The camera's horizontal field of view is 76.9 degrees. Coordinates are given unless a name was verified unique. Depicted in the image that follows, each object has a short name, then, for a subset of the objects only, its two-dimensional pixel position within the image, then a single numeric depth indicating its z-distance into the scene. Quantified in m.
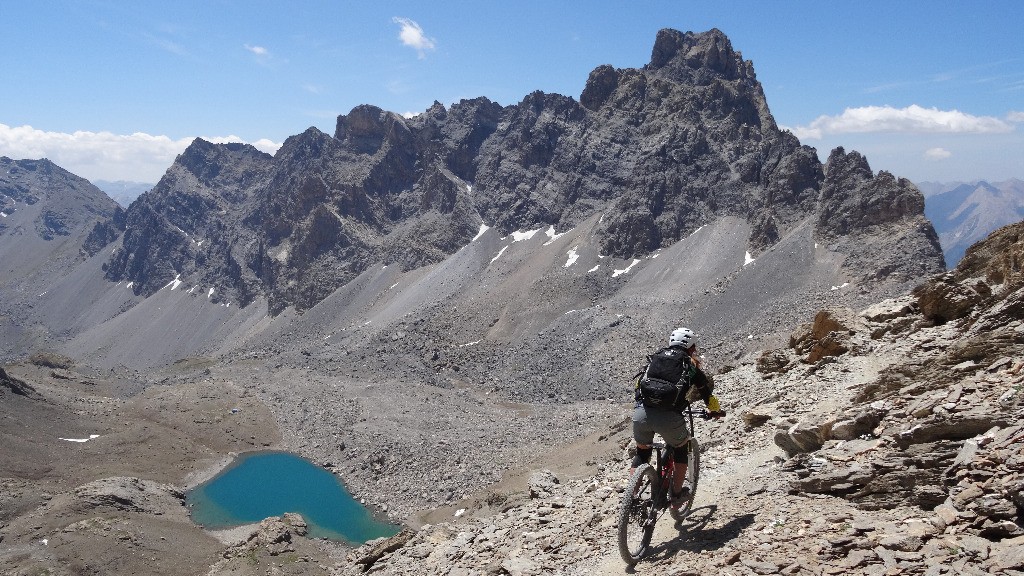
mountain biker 9.94
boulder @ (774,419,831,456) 12.49
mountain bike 10.23
